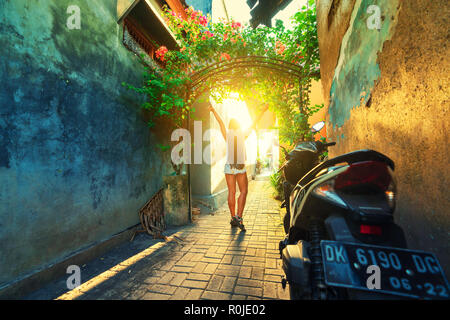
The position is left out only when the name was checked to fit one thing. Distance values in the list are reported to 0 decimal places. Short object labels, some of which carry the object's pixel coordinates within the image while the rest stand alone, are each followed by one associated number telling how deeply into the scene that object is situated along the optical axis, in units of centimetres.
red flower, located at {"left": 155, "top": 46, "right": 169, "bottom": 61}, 446
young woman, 402
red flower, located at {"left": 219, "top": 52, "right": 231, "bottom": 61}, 459
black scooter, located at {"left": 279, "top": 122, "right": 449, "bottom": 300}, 88
